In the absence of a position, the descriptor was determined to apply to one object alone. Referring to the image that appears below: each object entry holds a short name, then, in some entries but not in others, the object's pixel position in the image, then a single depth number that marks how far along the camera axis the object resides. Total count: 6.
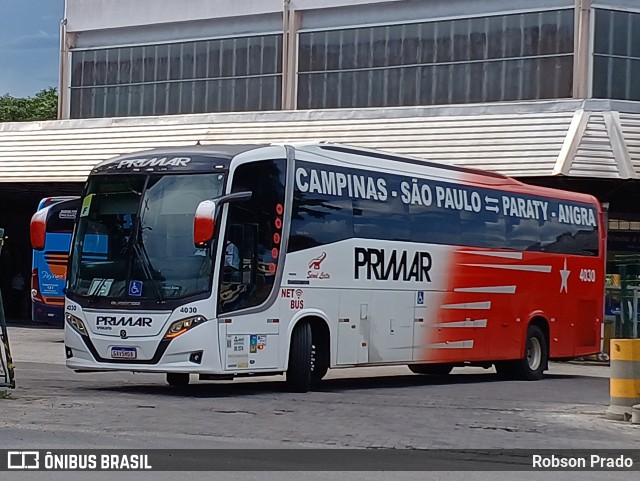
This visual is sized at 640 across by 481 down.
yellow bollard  14.95
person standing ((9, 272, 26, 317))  43.12
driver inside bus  16.11
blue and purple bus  30.73
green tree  76.56
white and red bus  15.98
